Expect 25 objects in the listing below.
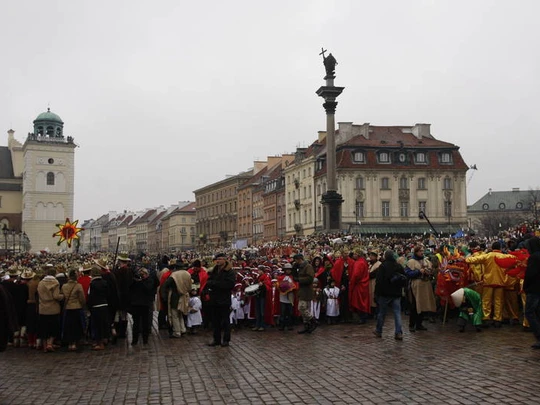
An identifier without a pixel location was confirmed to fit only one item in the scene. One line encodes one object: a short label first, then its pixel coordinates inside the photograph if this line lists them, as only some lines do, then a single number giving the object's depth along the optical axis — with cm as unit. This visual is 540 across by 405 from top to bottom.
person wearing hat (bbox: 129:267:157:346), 1316
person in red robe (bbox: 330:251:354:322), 1553
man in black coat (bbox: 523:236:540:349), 1062
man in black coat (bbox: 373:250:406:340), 1227
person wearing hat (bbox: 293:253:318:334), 1381
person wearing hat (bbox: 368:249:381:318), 1486
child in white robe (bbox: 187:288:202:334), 1464
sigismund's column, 3503
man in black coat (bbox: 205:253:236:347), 1234
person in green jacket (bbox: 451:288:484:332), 1312
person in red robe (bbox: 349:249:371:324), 1516
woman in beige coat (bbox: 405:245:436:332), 1350
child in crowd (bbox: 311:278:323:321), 1522
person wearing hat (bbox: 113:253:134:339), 1373
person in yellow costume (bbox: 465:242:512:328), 1313
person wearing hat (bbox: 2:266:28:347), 1348
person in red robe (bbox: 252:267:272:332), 1485
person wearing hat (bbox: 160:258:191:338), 1400
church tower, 9081
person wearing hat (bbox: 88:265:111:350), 1278
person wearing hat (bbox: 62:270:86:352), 1270
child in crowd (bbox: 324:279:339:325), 1538
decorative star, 4325
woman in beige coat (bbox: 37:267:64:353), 1262
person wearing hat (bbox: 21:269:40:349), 1337
